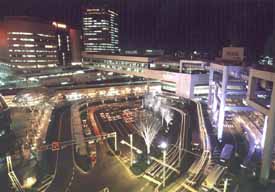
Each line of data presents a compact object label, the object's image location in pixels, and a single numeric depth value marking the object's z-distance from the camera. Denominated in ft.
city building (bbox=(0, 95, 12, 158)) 79.92
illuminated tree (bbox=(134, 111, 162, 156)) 83.66
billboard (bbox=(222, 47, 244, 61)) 115.89
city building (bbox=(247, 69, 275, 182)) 61.82
